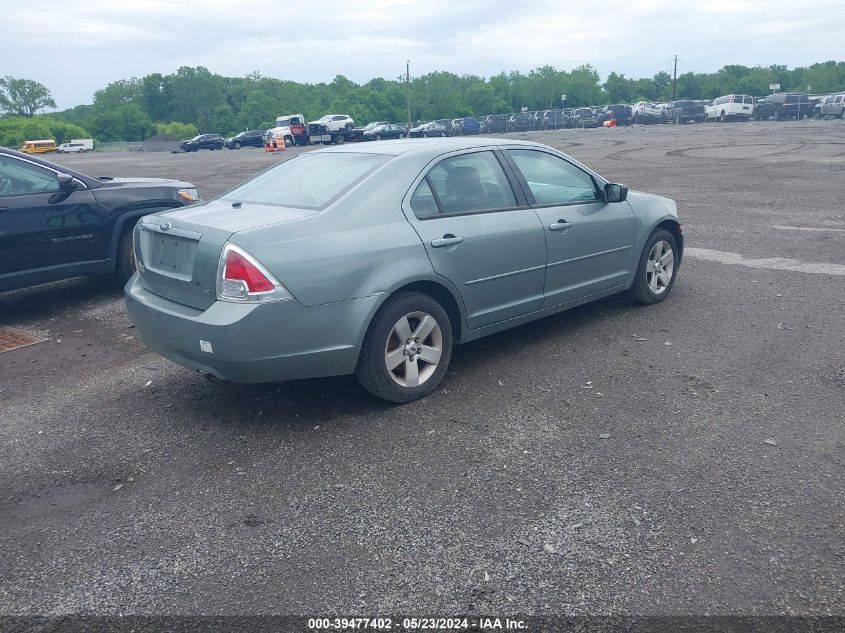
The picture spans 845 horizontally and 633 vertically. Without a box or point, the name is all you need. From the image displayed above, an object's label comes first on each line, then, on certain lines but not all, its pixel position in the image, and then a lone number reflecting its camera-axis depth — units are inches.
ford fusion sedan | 165.3
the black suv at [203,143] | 2399.1
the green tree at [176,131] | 4454.0
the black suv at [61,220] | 274.5
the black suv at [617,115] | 2459.4
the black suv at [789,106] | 2171.5
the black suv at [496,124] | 2447.1
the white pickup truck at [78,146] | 3010.8
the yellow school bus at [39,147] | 2877.5
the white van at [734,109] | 2201.0
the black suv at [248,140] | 2365.9
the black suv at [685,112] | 2309.3
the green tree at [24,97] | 5546.3
